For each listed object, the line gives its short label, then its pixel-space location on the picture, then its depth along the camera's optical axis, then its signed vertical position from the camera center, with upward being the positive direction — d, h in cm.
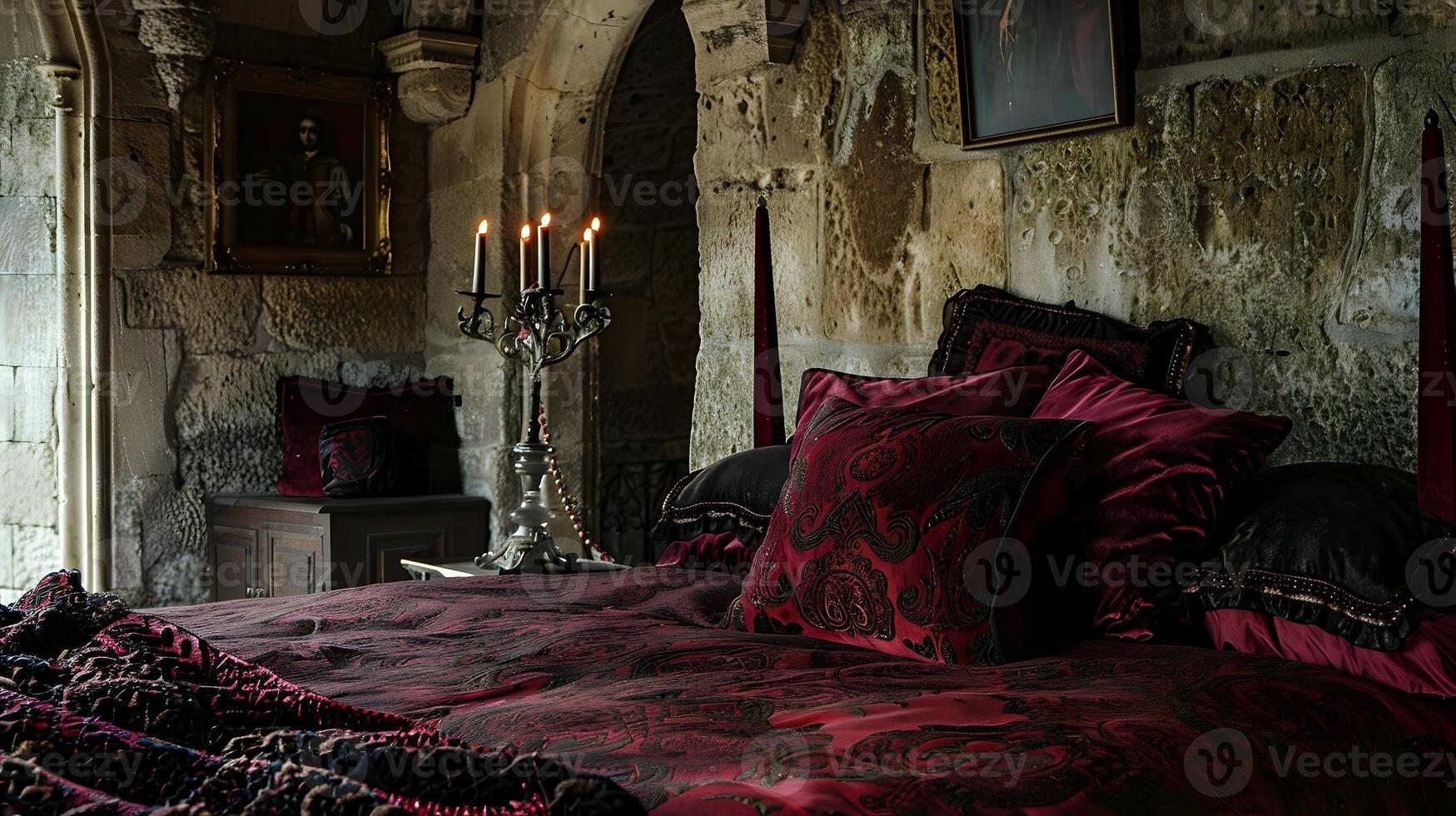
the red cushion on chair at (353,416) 430 +10
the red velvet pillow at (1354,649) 150 -26
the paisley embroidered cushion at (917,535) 166 -13
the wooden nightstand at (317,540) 402 -27
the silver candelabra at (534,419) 289 +6
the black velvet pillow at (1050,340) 225 +16
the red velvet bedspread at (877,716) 117 -28
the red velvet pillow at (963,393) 212 +7
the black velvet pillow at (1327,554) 153 -15
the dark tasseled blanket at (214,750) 94 -23
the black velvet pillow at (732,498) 226 -10
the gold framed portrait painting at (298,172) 424 +90
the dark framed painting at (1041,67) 241 +68
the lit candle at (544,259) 281 +39
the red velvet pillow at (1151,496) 174 -9
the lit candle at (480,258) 285 +39
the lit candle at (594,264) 295 +39
